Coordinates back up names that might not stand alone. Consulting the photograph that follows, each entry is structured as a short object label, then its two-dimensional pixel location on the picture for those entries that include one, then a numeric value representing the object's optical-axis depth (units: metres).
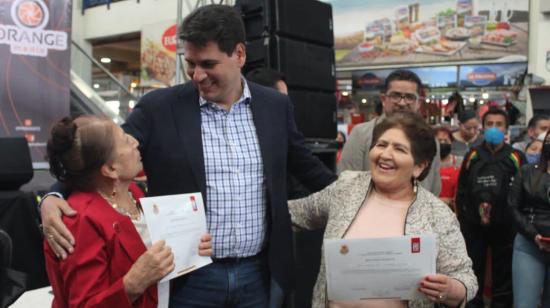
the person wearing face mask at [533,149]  4.89
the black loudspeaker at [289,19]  3.91
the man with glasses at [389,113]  2.59
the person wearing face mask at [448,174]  4.98
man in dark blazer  1.67
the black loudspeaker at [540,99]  7.52
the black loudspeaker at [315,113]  4.10
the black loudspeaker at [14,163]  4.01
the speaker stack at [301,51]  3.92
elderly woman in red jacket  1.33
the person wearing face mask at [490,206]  4.22
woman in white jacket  1.72
